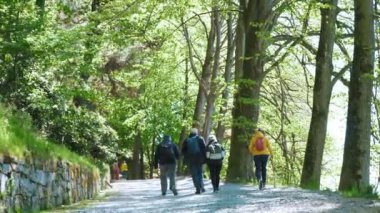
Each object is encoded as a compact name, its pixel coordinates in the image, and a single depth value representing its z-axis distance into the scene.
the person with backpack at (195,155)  15.91
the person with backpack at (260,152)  16.06
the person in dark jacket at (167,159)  16.09
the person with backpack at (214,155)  15.95
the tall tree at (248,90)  19.77
